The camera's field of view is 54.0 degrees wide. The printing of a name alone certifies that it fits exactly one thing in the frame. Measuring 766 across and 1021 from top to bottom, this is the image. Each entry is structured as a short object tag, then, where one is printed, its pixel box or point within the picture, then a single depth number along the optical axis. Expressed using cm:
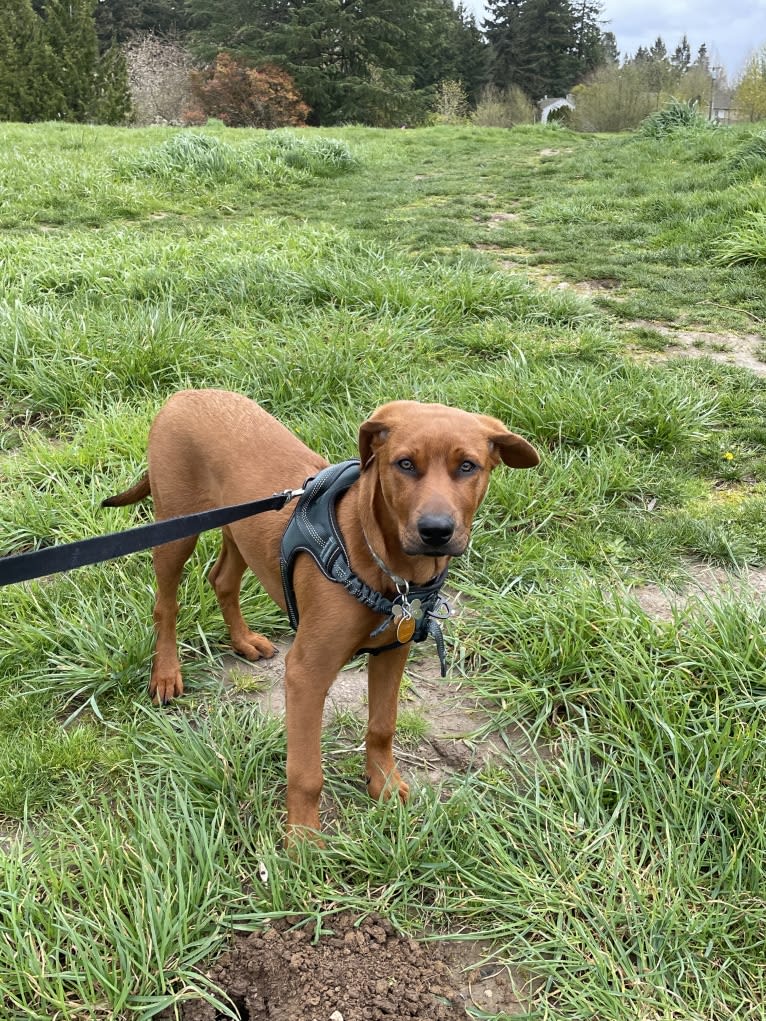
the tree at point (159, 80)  3219
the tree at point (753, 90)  2738
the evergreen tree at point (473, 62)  4456
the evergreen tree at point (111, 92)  2503
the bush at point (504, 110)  3241
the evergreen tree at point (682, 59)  3793
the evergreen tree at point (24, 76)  2375
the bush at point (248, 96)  2933
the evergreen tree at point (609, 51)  4736
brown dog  198
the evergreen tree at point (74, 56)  2473
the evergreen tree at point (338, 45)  3097
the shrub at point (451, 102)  3510
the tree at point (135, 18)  3853
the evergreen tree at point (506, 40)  4709
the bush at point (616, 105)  2836
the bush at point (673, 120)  1414
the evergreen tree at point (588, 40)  4841
